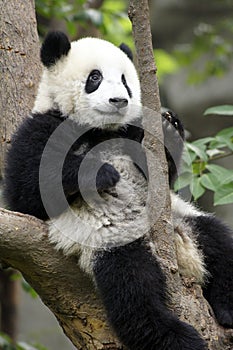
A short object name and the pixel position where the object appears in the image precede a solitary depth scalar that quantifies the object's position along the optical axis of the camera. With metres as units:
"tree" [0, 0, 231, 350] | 5.19
